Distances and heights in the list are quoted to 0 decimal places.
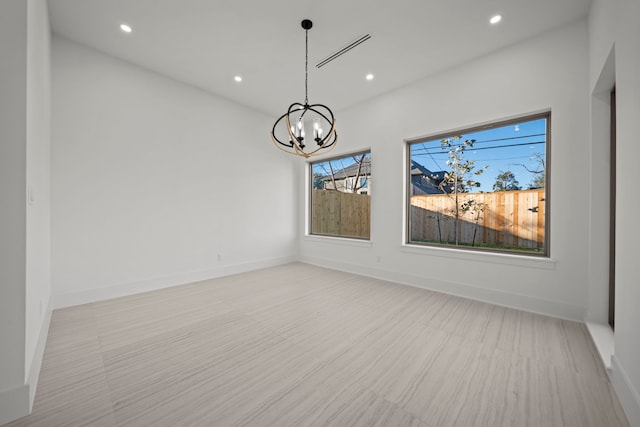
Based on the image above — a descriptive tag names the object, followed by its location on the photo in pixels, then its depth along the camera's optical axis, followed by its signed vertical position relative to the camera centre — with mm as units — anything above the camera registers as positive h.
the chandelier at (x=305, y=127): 2752 +1789
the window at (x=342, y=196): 4789 +345
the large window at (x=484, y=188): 3070 +370
